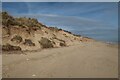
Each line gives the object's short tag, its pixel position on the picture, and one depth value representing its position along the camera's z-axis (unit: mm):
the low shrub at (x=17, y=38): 6511
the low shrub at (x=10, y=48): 5399
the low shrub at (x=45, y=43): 6963
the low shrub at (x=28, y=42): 6550
